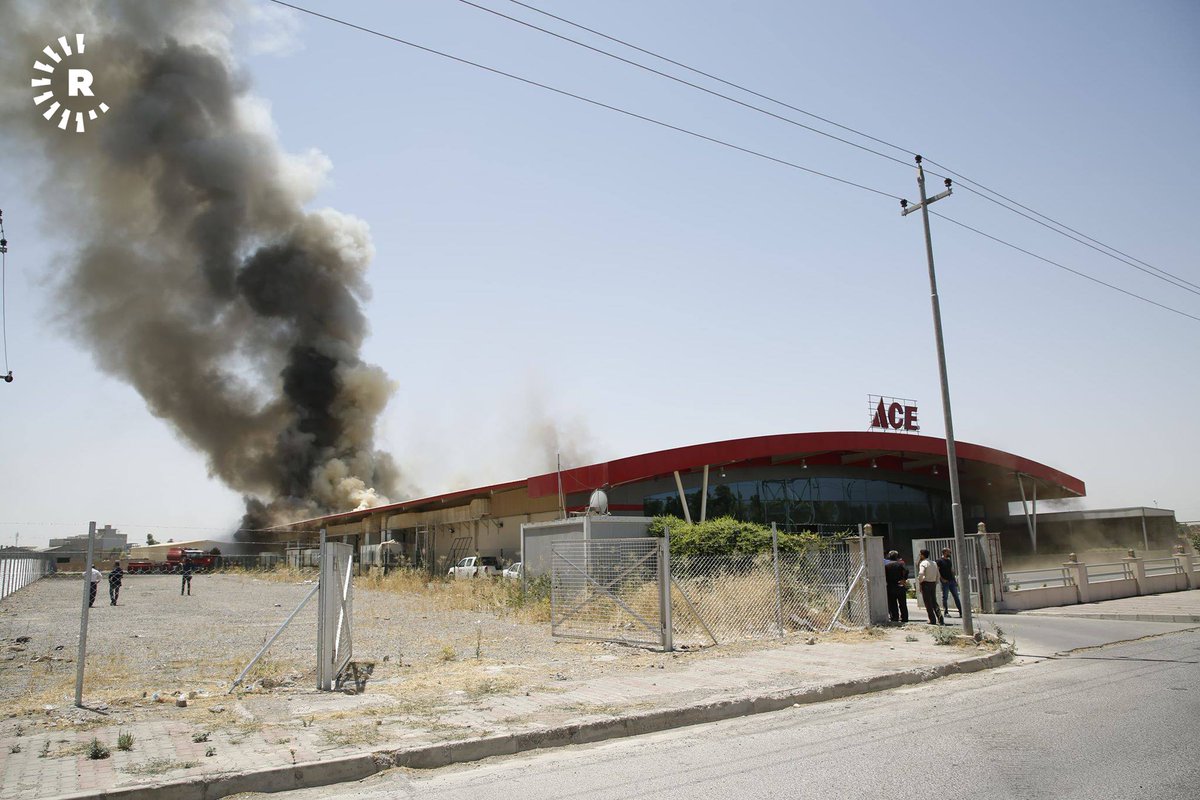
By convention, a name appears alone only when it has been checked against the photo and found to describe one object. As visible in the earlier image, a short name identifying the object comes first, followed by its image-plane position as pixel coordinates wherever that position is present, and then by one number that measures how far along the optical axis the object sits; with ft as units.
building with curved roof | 88.84
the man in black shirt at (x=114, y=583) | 76.18
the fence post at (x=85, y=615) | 26.16
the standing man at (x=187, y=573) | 92.32
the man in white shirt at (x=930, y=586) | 53.11
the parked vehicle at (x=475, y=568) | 94.12
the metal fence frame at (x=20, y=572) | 77.86
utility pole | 44.39
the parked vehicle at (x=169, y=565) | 118.21
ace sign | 102.47
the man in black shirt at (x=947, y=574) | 57.11
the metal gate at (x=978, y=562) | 62.18
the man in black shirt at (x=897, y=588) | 54.03
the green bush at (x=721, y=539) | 68.44
